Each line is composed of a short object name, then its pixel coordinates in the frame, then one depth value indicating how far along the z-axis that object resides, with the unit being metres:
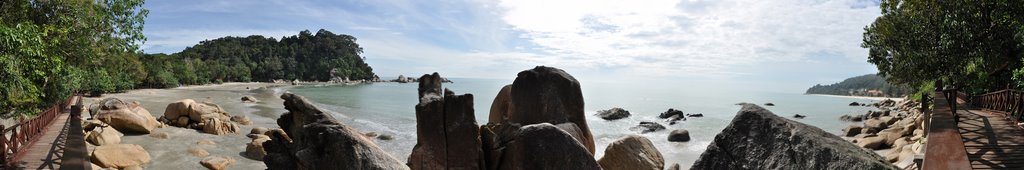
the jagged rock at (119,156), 14.06
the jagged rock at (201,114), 24.20
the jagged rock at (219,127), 22.70
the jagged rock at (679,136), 29.69
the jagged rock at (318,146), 6.85
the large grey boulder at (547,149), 7.34
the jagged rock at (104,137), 17.12
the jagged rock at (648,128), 34.40
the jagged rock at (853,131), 28.33
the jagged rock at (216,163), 16.23
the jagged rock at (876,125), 26.79
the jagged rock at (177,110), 24.22
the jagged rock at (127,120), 20.31
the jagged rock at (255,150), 18.47
